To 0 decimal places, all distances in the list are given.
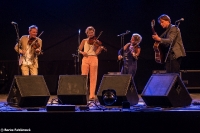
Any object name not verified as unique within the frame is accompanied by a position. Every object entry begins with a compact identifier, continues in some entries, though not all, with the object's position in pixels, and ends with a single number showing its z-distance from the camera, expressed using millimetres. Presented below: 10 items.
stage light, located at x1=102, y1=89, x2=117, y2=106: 6973
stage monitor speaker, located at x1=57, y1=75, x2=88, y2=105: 7516
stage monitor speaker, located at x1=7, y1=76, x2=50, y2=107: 6965
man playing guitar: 7418
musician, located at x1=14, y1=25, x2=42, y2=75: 9070
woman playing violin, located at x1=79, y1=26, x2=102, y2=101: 9500
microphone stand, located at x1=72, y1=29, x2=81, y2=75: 11625
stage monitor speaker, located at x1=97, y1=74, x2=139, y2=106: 7098
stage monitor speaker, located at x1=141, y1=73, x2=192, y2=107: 6629
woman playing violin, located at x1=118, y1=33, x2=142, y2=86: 9945
